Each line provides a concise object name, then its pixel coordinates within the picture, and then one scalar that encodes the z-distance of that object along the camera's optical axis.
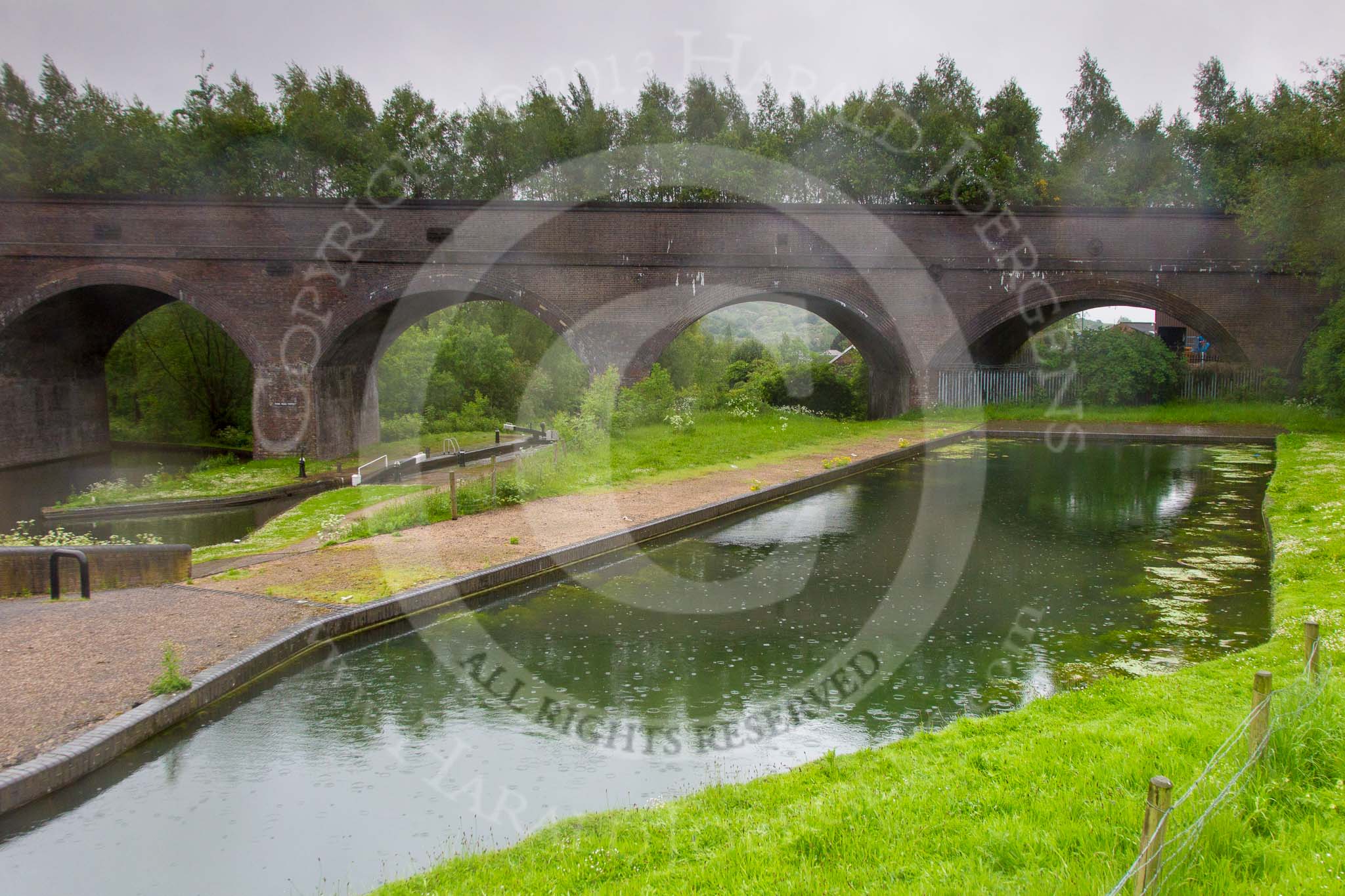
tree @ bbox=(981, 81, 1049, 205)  40.41
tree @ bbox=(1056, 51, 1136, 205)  42.00
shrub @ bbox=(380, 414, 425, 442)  29.59
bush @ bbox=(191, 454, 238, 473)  22.16
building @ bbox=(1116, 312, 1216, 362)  43.56
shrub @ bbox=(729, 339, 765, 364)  46.16
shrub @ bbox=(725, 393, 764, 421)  25.22
